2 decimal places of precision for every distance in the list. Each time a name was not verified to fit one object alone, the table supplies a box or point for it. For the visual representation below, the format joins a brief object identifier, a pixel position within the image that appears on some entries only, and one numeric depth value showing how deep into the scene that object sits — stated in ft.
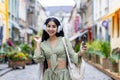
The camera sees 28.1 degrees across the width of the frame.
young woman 9.31
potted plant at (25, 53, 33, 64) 47.77
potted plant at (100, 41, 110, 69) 34.50
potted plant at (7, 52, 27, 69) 39.10
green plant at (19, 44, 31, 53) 49.47
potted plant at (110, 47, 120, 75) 28.07
